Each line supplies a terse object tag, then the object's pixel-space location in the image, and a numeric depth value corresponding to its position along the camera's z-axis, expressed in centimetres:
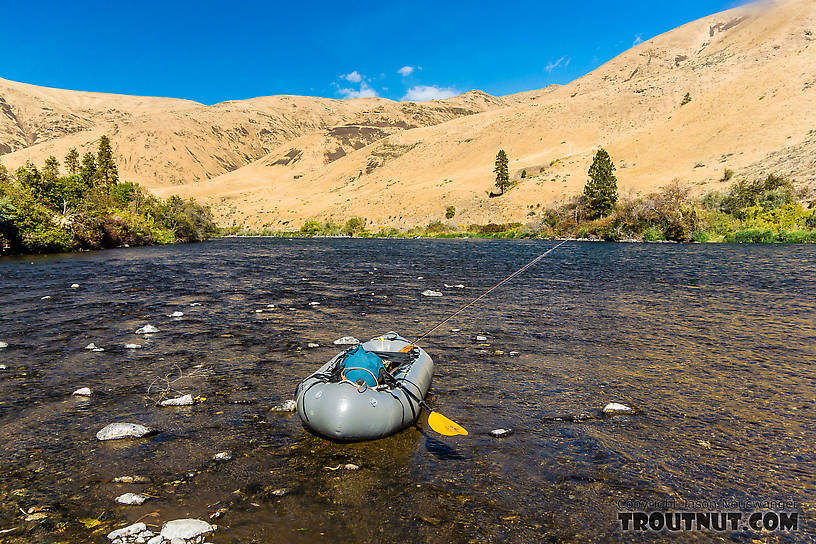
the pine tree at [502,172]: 8400
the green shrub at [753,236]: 4288
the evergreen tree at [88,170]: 5755
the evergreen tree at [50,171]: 4295
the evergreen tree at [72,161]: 6128
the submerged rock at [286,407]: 811
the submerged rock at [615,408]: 812
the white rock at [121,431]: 698
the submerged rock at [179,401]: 827
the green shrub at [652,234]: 4878
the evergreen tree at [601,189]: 5353
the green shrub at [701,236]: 4575
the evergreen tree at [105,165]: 6009
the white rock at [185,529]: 480
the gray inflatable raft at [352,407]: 645
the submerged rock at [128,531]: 476
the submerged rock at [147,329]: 1318
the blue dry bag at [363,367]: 712
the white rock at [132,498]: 539
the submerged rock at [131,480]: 583
